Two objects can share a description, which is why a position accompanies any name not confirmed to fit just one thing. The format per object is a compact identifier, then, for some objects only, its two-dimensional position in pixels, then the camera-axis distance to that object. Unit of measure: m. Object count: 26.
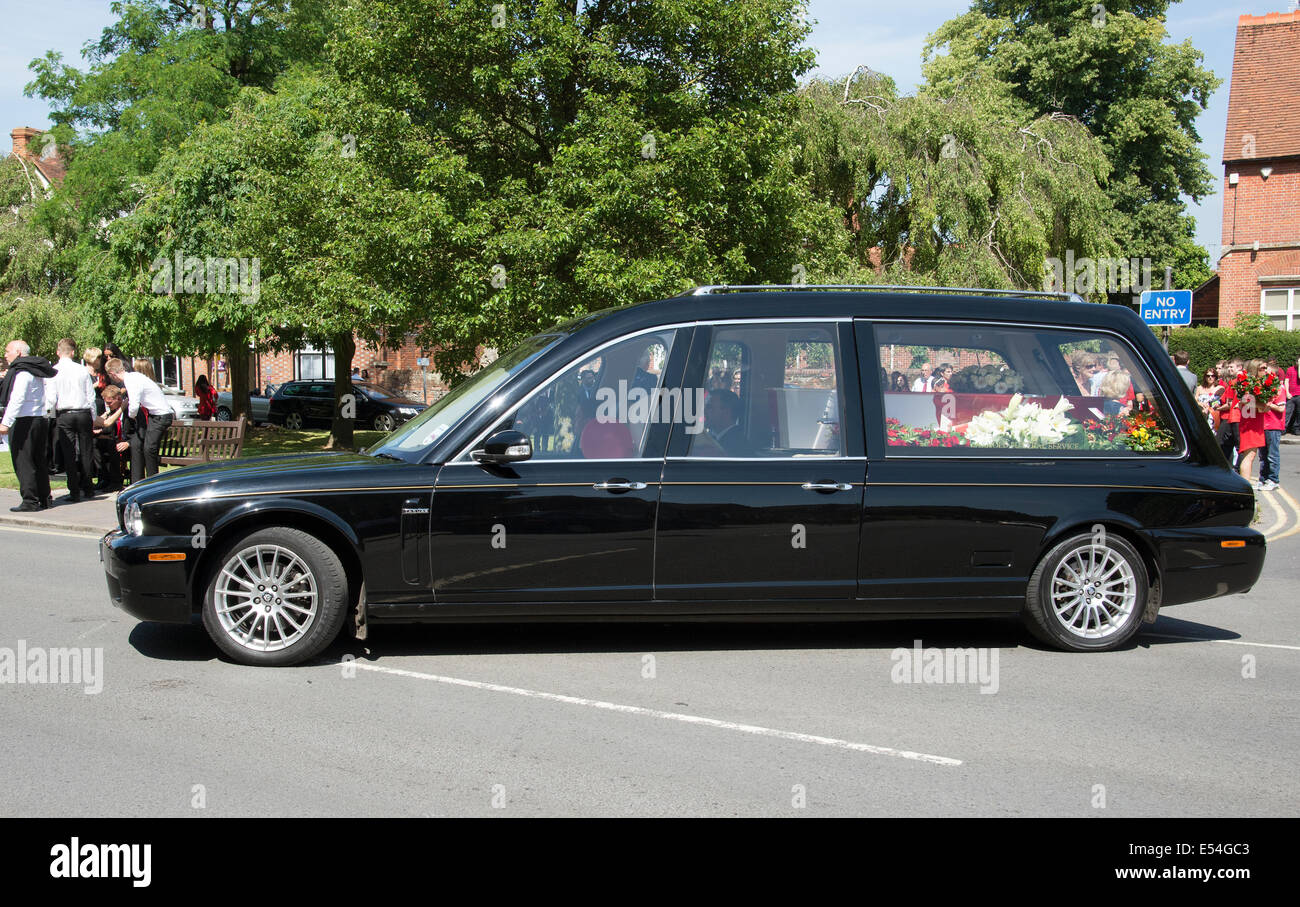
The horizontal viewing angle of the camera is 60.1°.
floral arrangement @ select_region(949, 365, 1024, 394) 6.75
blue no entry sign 16.08
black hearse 6.07
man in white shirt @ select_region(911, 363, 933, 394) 6.69
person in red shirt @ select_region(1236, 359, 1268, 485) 15.12
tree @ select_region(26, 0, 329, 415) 24.17
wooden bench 14.72
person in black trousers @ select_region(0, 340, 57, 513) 12.99
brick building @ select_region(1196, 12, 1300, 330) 36.72
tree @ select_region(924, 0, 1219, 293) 40.72
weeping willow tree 24.56
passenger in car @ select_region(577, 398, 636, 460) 6.28
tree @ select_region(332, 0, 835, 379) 13.93
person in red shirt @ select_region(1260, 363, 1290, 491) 15.64
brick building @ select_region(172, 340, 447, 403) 54.19
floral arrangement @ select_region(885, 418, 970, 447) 6.55
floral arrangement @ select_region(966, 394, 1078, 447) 6.72
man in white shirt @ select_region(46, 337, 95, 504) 14.00
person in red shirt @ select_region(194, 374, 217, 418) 27.05
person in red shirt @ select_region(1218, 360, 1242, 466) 15.62
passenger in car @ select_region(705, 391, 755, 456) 6.38
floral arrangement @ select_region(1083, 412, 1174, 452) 6.82
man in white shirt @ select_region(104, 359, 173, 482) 13.89
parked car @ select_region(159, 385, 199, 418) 36.06
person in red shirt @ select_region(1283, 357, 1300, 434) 26.09
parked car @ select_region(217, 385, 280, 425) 36.47
